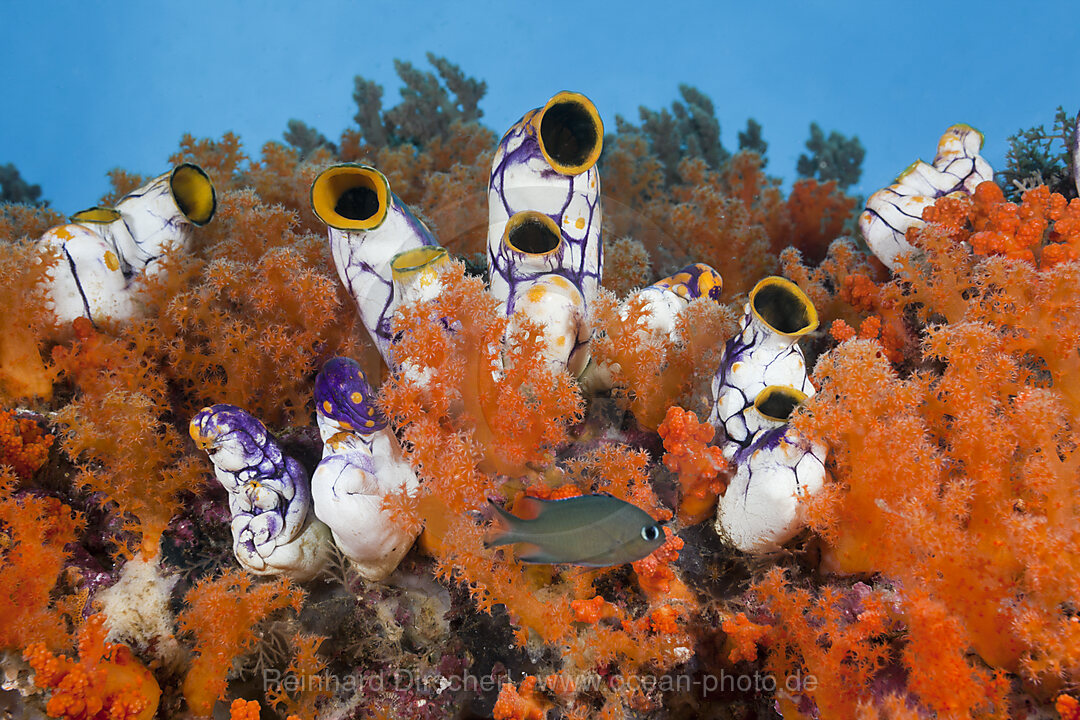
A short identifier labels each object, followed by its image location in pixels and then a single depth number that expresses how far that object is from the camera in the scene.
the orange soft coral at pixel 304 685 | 0.62
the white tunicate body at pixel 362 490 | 0.61
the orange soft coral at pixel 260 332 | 0.66
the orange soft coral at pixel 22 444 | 0.65
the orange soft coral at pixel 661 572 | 0.61
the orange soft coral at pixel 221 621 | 0.61
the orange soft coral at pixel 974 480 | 0.57
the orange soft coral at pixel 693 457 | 0.63
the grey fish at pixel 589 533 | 0.57
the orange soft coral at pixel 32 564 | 0.60
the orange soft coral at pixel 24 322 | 0.66
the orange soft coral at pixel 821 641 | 0.59
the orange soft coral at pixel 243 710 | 0.60
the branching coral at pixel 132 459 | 0.63
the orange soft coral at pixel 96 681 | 0.59
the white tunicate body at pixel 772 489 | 0.61
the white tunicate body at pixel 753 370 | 0.64
